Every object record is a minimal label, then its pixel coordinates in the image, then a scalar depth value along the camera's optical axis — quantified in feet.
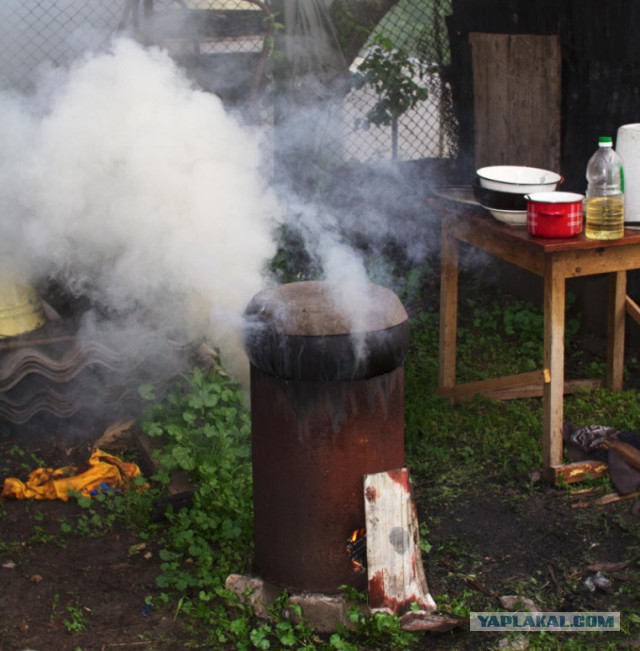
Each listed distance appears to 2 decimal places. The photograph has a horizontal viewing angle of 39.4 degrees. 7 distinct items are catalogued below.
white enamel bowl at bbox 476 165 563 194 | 15.16
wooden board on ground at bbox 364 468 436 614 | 11.55
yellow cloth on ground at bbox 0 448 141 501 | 15.35
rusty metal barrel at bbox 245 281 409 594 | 11.12
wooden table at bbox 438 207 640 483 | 14.43
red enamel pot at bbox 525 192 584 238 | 14.15
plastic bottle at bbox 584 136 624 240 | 14.43
